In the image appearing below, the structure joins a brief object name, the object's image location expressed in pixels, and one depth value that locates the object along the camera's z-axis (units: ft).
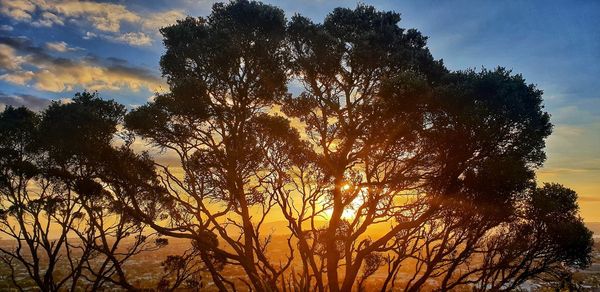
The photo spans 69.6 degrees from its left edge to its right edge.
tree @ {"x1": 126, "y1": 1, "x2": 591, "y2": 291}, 62.75
